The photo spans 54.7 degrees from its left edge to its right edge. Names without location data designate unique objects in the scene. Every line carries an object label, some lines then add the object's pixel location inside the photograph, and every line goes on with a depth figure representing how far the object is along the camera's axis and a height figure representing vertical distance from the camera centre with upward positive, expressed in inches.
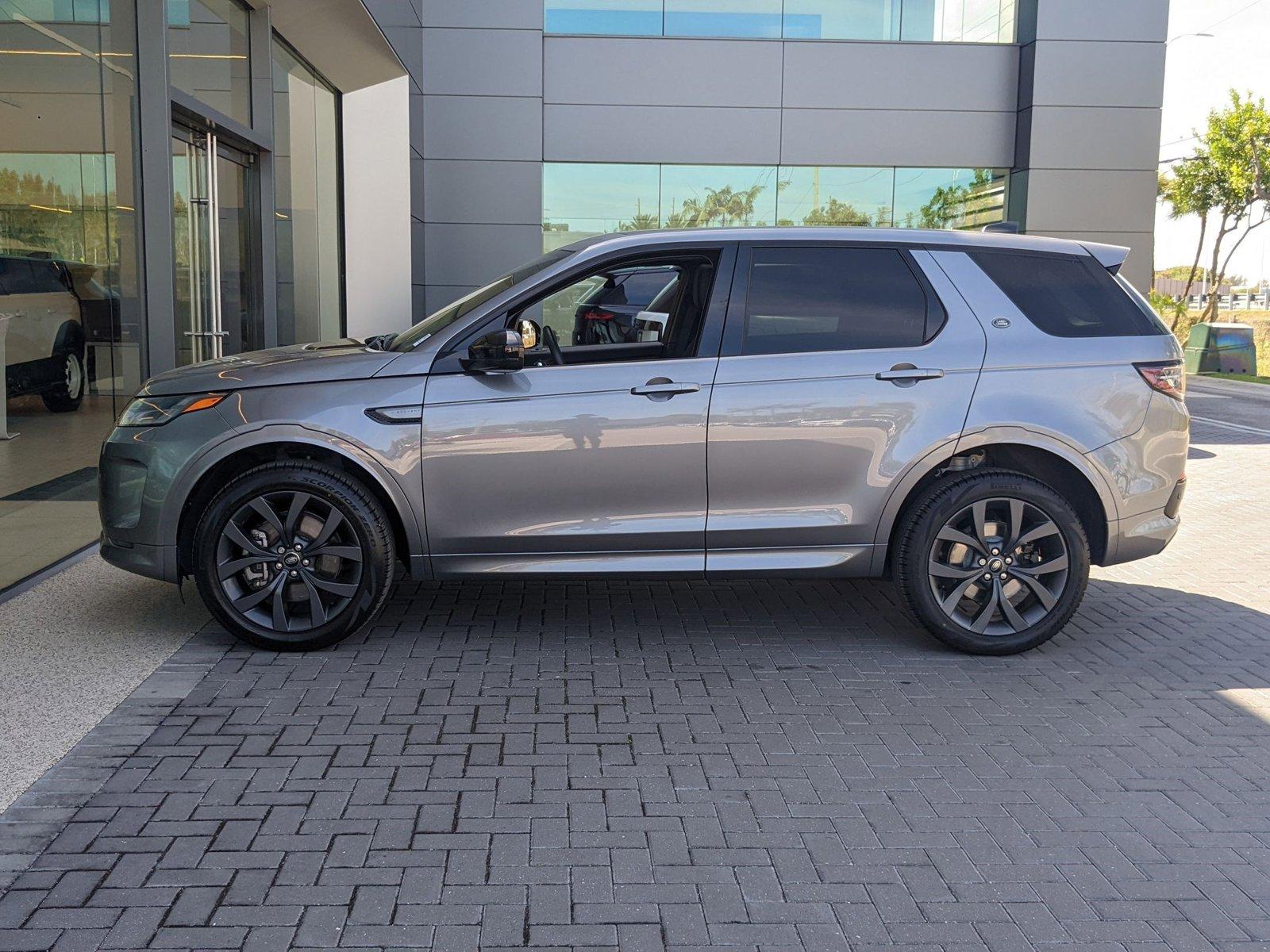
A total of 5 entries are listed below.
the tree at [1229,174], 1248.2 +150.5
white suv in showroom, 257.8 -8.8
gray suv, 213.8 -23.4
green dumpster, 1021.2 -28.0
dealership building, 647.1 +103.9
